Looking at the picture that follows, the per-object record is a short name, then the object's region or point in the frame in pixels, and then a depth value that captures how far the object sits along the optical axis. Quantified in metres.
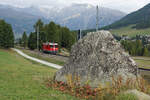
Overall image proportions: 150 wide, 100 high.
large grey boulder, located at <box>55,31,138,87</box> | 9.71
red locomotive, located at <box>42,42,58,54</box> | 57.09
